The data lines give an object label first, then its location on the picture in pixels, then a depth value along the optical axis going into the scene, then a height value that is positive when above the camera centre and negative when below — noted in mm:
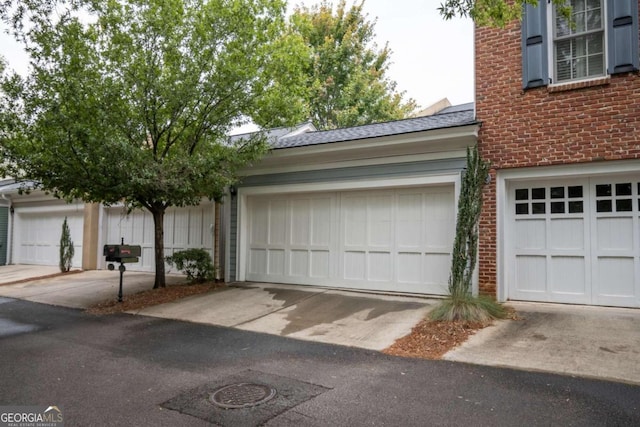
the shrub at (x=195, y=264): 10531 -892
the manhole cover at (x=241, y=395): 3994 -1581
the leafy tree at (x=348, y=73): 23188 +8580
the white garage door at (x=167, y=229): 12133 -82
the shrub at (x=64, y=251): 14414 -804
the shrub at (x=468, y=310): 6473 -1223
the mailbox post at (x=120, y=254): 8836 -552
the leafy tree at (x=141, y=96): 7820 +2455
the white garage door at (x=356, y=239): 8398 -241
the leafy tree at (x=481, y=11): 5320 +2639
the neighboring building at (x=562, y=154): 6859 +1196
